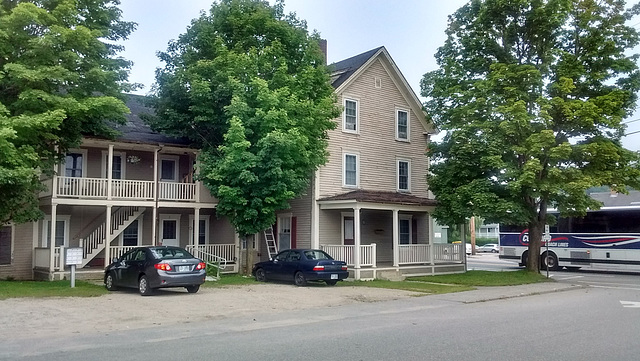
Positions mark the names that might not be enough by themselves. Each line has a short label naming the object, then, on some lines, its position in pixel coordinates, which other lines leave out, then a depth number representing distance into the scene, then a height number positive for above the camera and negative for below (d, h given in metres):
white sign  19.51 -0.85
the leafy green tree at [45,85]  18.64 +5.07
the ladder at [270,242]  27.85 -0.58
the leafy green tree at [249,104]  22.23 +5.14
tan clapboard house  24.47 +1.27
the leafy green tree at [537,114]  23.92 +4.87
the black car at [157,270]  17.83 -1.23
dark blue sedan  21.75 -1.42
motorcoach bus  30.03 -0.66
